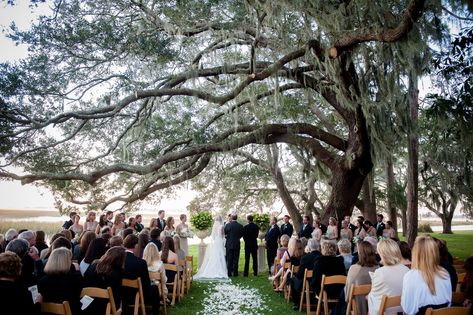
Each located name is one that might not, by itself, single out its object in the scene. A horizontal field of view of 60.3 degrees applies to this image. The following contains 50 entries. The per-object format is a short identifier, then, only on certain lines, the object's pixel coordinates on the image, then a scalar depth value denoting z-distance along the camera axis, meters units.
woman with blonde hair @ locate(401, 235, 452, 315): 3.11
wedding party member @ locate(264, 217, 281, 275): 9.86
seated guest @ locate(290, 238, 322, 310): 5.82
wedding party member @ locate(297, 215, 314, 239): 9.72
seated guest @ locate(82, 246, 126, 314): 4.15
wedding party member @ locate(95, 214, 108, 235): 8.12
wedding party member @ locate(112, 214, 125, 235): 8.02
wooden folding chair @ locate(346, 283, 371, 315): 4.02
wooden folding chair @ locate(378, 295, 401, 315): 3.34
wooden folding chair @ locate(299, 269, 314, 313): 5.56
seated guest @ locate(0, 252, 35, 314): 2.97
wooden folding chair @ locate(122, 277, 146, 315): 4.62
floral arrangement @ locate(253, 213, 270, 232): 11.84
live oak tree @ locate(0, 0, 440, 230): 7.76
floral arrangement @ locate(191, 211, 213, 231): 11.05
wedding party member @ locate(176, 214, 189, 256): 9.73
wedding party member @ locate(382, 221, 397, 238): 7.55
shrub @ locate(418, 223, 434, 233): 28.34
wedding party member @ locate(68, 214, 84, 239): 8.27
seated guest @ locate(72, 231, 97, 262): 5.21
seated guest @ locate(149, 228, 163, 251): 6.76
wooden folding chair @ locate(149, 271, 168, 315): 5.43
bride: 9.80
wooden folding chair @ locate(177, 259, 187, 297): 6.98
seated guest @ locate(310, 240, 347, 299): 5.23
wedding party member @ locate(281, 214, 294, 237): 10.08
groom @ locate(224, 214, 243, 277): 10.07
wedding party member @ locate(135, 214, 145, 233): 9.37
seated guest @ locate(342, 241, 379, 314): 4.33
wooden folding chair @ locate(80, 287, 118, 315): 3.62
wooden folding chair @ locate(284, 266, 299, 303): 6.51
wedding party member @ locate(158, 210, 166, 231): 9.74
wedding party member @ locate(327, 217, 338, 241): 8.46
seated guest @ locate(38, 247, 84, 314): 3.61
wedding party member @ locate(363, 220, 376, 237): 8.62
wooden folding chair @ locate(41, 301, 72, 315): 3.14
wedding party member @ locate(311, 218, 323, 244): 8.13
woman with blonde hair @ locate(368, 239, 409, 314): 3.74
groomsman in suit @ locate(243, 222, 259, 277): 10.10
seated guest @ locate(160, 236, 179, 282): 6.51
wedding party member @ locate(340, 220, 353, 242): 8.12
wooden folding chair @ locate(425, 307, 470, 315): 2.73
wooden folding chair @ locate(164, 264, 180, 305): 6.21
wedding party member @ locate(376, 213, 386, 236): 9.65
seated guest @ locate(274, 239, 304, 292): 6.65
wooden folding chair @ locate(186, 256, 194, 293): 7.55
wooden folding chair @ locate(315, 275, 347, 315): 4.75
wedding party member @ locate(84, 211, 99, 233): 8.36
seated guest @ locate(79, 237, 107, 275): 4.98
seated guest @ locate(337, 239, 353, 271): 5.66
